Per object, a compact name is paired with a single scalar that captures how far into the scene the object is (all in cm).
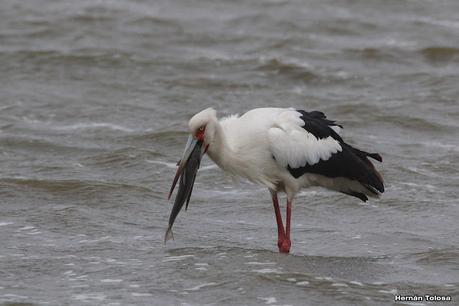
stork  1963
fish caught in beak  1952
